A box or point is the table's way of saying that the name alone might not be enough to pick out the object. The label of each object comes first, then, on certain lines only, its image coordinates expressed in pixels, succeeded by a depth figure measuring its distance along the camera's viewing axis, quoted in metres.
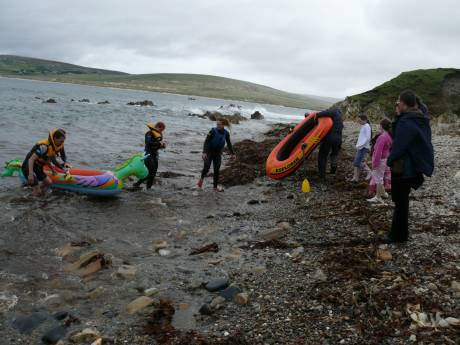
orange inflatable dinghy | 12.51
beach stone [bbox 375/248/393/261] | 6.11
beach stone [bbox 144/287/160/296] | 5.92
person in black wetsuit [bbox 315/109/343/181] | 12.59
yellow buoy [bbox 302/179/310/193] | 11.81
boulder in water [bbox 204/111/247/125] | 46.30
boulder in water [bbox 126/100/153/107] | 66.24
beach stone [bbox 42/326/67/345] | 4.77
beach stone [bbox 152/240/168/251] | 8.00
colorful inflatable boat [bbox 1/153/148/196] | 11.26
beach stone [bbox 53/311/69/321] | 5.23
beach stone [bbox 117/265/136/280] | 6.52
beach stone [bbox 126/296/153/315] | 5.44
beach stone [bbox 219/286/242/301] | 5.63
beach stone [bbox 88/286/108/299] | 5.87
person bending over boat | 10.34
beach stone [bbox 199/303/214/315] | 5.28
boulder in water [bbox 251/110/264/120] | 60.44
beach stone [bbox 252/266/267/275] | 6.40
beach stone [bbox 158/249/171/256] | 7.62
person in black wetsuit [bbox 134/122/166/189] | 12.41
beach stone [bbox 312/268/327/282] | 5.83
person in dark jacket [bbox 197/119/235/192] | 12.57
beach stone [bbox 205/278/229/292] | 5.91
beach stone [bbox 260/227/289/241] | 8.08
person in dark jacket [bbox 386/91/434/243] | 6.12
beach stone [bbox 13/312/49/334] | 5.00
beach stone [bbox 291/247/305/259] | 6.97
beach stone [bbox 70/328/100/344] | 4.75
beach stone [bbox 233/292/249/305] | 5.42
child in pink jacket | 9.26
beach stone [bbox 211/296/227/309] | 5.41
